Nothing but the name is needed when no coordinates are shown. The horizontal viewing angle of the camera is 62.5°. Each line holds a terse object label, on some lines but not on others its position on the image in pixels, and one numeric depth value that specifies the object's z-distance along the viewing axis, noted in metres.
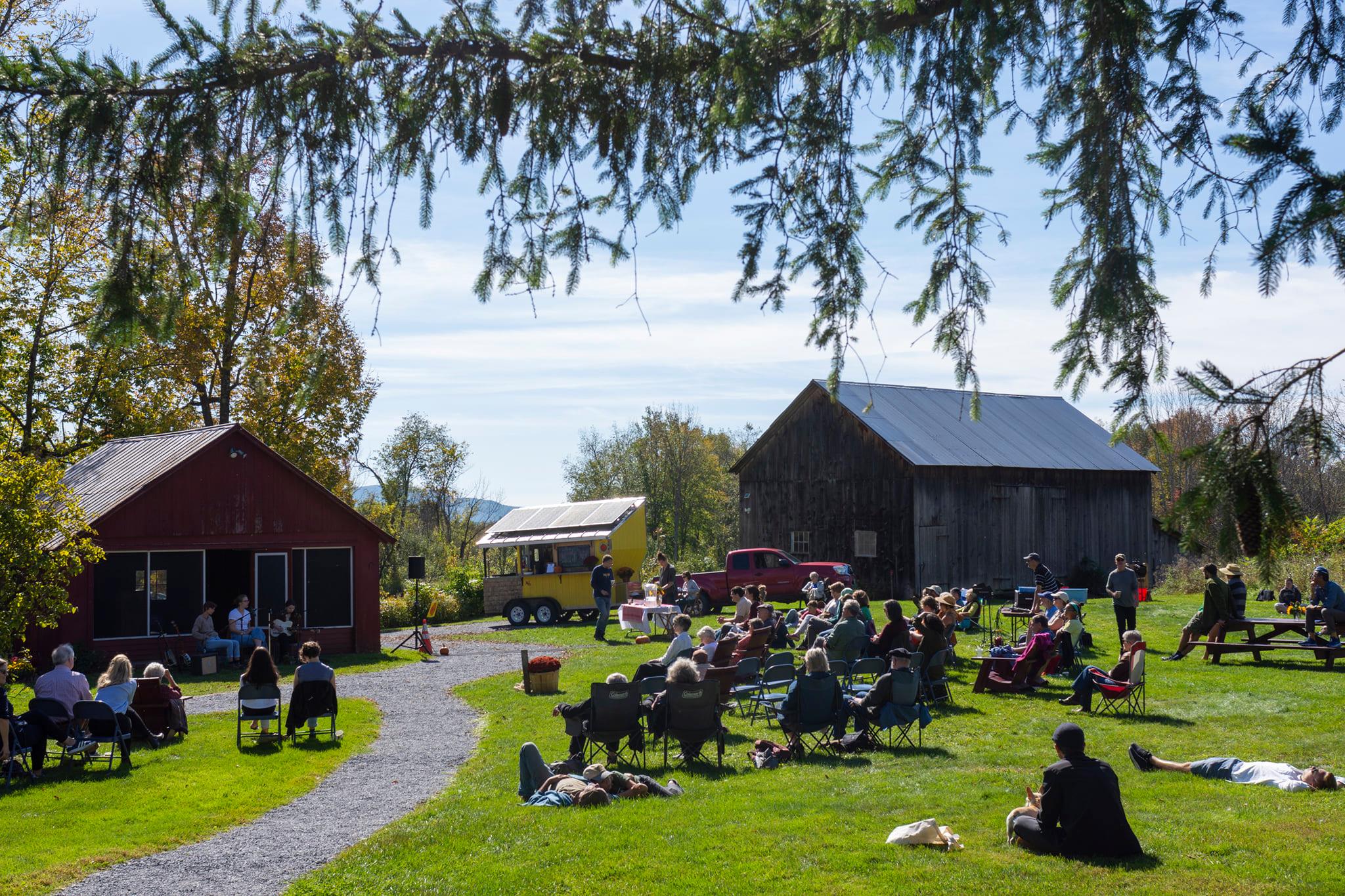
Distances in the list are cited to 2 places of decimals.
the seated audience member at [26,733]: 11.09
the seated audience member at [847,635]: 14.90
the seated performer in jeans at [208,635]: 21.77
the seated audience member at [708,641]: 14.59
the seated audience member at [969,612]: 21.30
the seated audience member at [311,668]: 13.50
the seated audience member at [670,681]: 11.12
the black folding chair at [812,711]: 11.16
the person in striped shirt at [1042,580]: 19.81
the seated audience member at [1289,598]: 20.64
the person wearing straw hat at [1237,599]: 16.83
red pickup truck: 29.89
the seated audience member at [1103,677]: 12.73
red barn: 21.92
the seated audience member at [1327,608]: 16.45
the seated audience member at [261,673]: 13.48
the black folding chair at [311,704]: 13.53
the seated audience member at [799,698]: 11.16
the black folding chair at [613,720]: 10.97
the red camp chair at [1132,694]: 12.53
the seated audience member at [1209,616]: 16.95
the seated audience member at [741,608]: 20.06
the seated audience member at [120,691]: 12.34
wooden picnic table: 16.16
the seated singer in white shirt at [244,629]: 22.41
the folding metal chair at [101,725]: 11.79
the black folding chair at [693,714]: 11.05
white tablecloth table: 24.69
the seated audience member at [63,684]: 11.98
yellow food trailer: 30.95
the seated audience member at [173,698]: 13.68
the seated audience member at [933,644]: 14.14
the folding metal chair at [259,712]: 13.41
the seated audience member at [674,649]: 13.68
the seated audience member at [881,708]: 11.45
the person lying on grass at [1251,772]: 8.81
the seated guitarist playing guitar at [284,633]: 22.94
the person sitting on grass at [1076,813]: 7.22
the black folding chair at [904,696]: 11.41
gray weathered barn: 32.34
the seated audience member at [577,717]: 11.04
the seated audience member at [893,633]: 14.12
